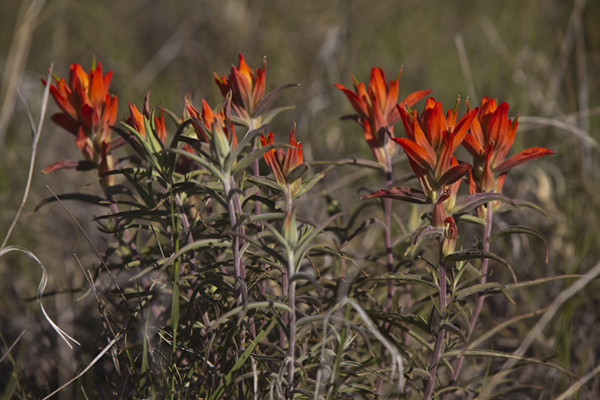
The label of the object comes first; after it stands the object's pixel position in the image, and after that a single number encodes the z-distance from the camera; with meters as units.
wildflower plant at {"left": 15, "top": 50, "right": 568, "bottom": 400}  2.15
